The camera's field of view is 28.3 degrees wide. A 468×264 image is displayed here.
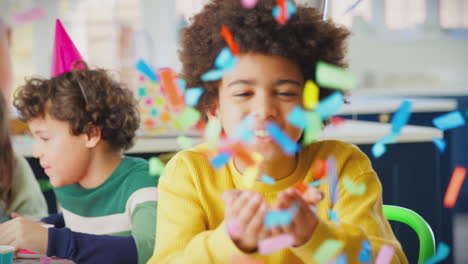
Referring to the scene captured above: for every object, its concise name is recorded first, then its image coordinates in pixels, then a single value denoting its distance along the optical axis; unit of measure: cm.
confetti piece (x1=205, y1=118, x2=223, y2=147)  130
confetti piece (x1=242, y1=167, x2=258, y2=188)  124
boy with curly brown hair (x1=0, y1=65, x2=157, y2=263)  158
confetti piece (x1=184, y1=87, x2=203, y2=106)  131
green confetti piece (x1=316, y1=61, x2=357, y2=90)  124
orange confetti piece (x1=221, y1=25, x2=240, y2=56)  120
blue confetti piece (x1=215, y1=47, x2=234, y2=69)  123
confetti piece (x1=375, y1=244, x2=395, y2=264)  114
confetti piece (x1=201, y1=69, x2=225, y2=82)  124
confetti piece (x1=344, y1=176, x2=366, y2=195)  123
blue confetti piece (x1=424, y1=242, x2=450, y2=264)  118
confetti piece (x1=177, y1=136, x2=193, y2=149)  182
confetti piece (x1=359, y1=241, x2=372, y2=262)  112
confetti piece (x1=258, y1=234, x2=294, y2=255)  105
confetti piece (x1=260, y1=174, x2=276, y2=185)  124
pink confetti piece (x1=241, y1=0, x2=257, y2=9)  122
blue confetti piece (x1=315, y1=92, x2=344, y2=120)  124
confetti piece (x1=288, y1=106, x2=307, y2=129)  117
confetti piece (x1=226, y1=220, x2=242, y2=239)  106
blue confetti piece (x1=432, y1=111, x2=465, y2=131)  119
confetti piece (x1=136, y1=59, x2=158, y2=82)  134
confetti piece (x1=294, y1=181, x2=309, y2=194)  113
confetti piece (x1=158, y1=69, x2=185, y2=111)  143
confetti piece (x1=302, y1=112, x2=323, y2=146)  123
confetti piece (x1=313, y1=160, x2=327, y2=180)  126
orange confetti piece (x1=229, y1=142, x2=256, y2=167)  120
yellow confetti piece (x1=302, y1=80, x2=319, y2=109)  121
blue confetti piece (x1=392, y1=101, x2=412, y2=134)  118
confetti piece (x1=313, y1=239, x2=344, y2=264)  108
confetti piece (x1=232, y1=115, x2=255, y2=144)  116
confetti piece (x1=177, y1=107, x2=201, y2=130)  136
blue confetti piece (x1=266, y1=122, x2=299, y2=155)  116
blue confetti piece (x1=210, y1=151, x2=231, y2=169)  128
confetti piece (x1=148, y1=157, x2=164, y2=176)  162
